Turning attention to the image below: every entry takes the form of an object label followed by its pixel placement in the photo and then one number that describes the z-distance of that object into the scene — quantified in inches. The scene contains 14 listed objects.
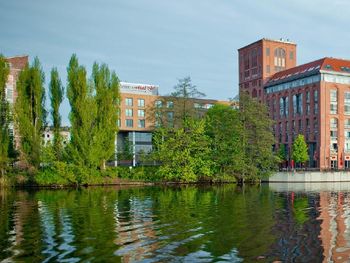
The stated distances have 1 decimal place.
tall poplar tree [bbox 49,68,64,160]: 3014.3
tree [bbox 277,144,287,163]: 4963.1
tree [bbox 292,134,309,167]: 4537.4
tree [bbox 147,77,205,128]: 3385.8
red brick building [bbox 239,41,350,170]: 4712.1
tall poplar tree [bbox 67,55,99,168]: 2896.2
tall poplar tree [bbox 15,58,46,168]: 2861.7
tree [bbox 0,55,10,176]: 2721.5
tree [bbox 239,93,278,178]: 3329.2
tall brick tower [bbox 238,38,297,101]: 5792.3
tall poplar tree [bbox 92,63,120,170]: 2982.3
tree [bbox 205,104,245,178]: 3297.2
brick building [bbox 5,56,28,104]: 3656.5
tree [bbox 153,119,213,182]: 3137.3
